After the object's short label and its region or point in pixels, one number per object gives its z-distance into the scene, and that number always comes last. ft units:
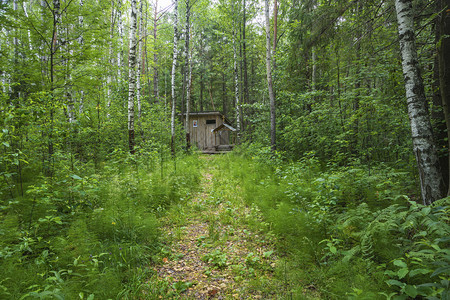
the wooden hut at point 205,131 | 77.97
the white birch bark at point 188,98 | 45.24
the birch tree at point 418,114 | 10.87
